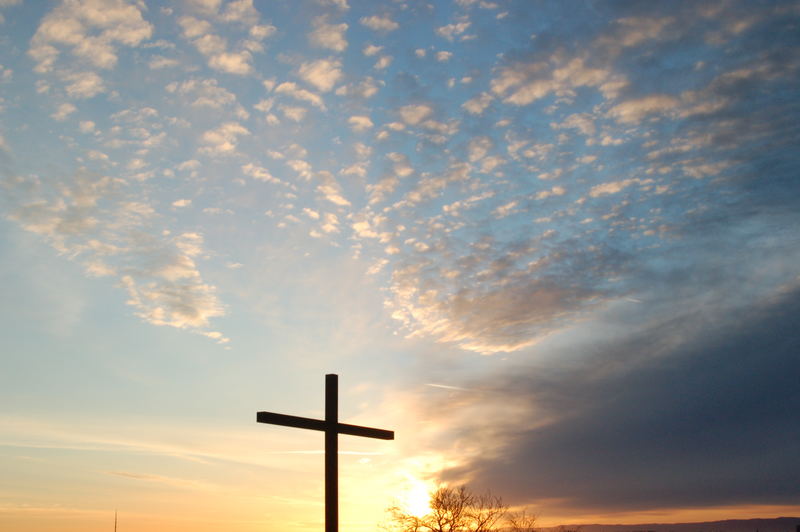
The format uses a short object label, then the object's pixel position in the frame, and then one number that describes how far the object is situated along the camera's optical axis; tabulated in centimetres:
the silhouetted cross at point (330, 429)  1129
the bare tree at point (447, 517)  3050
